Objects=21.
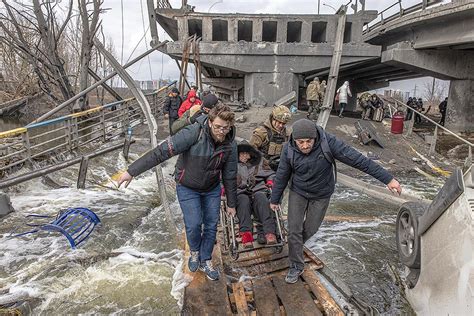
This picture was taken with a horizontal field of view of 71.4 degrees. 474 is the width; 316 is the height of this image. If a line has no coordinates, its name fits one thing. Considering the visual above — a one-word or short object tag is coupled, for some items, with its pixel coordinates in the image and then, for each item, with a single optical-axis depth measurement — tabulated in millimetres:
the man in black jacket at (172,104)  10711
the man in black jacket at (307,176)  3129
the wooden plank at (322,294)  2924
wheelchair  3631
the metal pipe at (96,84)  7594
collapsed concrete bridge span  13664
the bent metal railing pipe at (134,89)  6392
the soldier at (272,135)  4199
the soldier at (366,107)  13680
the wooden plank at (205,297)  3000
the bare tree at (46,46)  12875
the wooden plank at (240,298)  2998
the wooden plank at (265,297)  3012
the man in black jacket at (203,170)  3045
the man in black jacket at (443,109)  15075
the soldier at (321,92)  12925
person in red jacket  7985
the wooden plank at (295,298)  2960
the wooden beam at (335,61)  11773
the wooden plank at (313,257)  3760
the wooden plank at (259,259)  3818
